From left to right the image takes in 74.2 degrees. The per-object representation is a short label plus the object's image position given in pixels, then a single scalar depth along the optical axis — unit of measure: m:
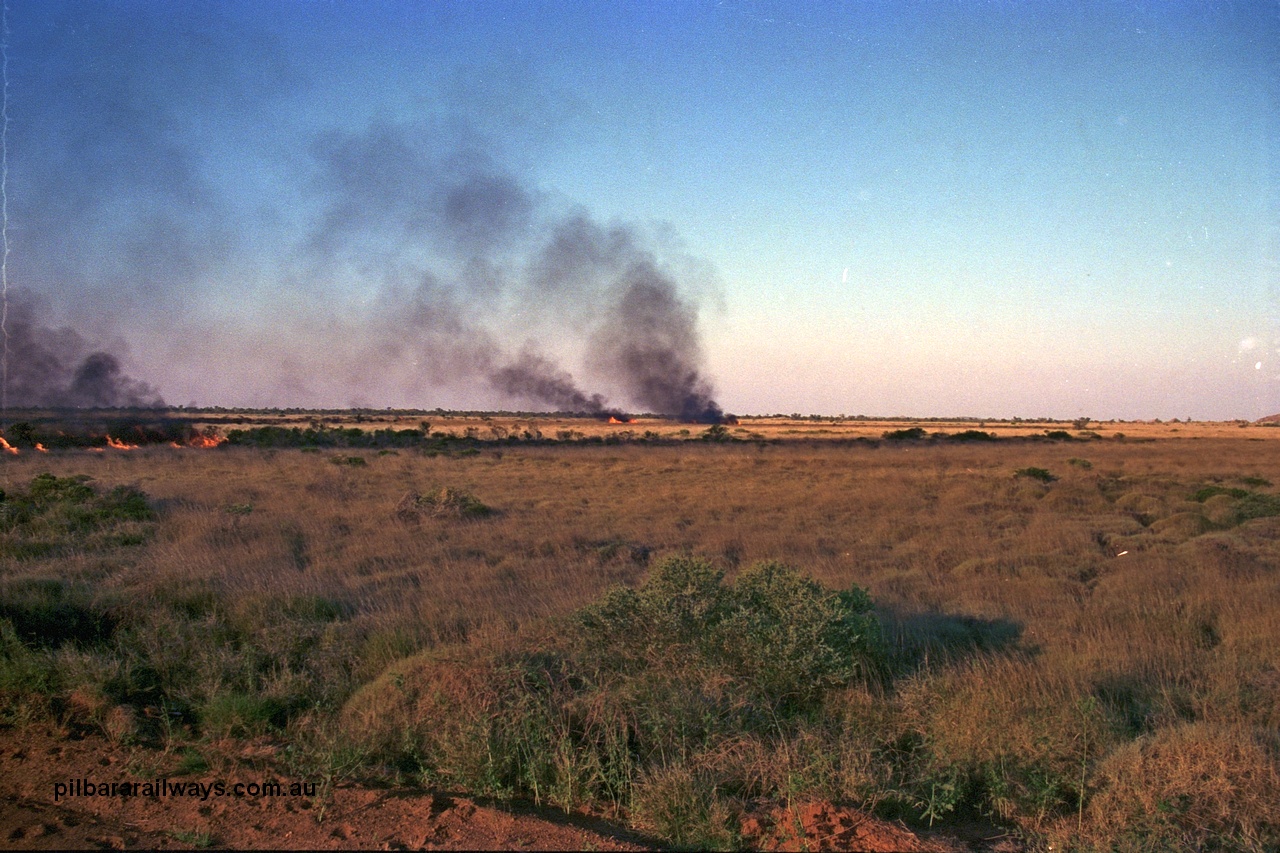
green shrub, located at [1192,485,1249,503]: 23.27
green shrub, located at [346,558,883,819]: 4.94
